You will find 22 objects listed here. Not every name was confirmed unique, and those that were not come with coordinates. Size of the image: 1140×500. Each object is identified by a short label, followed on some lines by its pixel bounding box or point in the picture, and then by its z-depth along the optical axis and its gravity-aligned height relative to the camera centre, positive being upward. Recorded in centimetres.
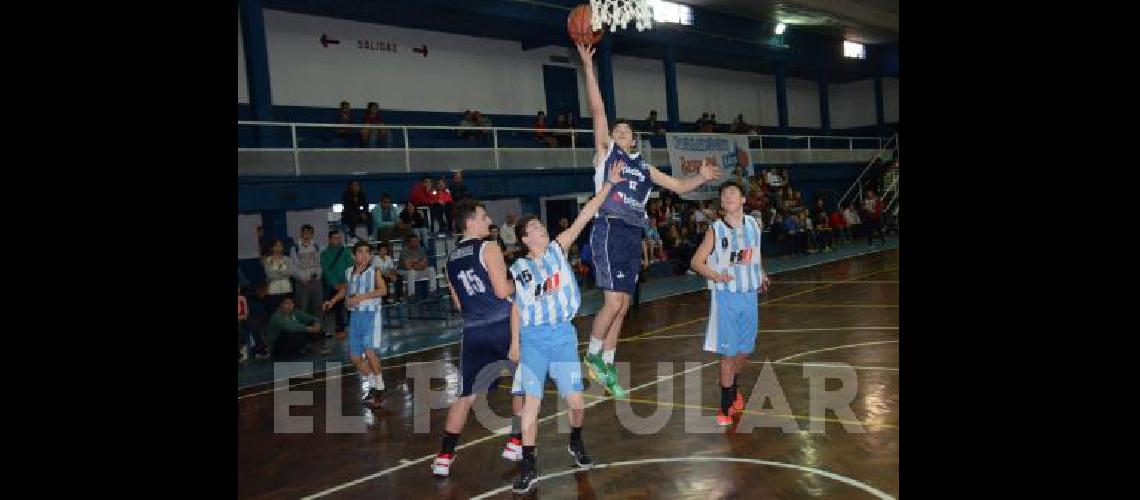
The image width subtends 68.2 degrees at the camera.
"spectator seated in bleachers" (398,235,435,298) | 1322 +19
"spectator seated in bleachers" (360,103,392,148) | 1548 +267
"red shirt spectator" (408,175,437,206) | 1427 +137
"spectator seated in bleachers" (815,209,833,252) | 2345 +91
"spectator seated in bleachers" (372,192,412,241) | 1347 +89
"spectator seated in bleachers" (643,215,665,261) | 1745 +56
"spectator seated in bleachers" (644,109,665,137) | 2295 +398
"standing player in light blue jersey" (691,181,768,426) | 614 -11
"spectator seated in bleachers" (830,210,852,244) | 2448 +107
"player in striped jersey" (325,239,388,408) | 781 -33
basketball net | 702 +225
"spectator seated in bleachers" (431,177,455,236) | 1444 +118
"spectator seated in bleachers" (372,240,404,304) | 1218 +20
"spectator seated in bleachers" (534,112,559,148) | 1884 +312
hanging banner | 1969 +280
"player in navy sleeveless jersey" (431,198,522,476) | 545 -31
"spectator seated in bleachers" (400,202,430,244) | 1385 +93
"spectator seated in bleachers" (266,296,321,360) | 1077 -69
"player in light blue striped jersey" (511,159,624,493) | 505 -28
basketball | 641 +188
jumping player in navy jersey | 655 +20
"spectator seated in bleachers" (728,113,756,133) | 2531 +424
